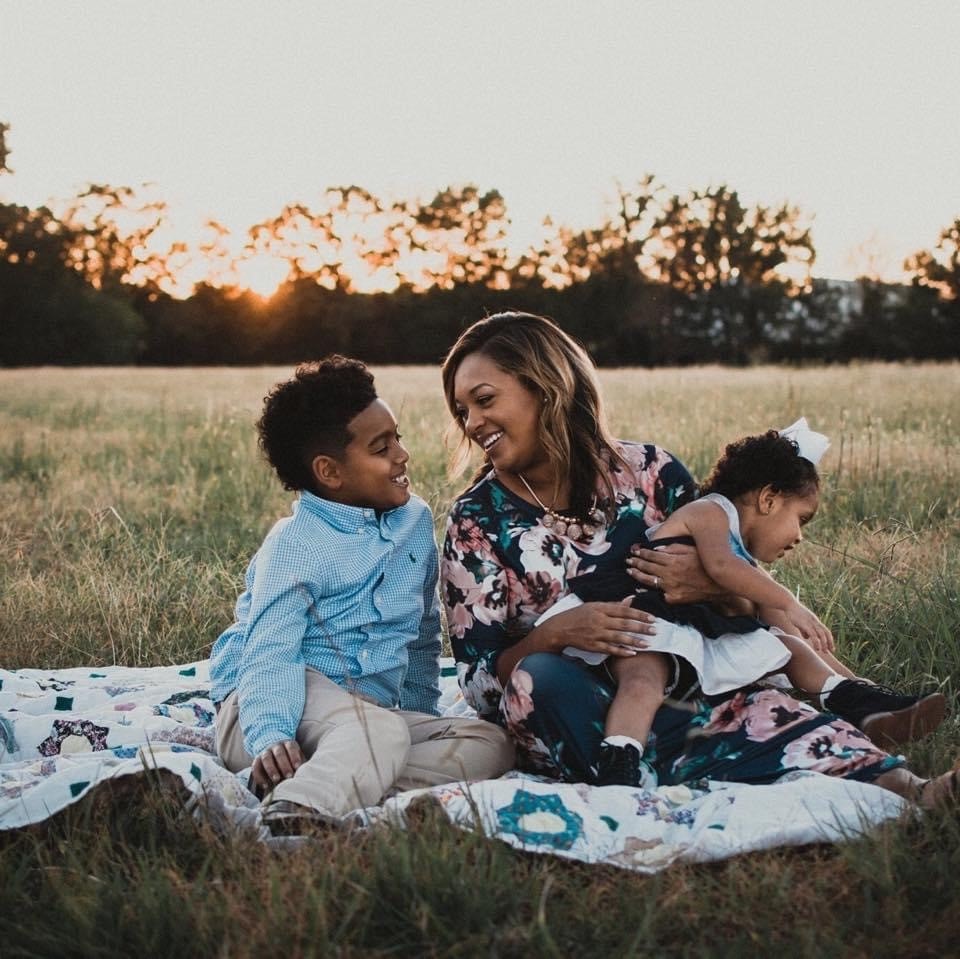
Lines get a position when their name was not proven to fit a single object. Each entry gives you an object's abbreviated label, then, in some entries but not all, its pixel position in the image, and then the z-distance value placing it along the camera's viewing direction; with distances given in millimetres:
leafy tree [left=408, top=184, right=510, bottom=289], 43906
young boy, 2768
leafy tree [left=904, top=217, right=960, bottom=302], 36438
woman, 2816
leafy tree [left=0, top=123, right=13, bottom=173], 31344
